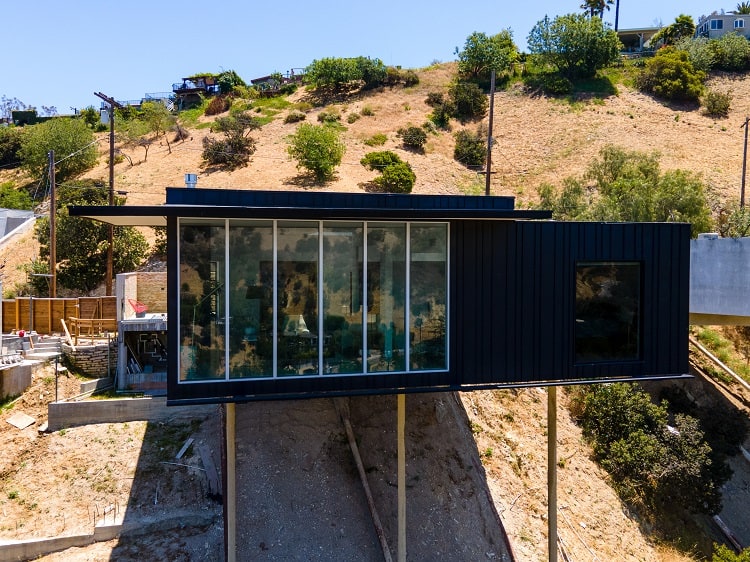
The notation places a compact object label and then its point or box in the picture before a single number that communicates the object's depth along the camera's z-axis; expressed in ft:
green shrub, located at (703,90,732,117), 132.98
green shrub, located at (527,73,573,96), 146.10
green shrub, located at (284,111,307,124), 136.26
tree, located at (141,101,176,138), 135.13
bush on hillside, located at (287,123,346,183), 106.33
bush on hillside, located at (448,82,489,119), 139.64
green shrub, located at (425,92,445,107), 145.69
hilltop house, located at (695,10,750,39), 178.81
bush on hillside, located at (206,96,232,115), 151.12
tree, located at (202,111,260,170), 115.44
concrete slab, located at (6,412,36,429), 44.08
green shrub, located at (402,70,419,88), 156.97
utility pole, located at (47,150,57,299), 63.21
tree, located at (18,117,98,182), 118.62
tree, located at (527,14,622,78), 150.00
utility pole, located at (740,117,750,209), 90.09
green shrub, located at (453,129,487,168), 121.80
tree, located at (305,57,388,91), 154.20
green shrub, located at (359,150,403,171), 109.81
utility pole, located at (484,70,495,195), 66.28
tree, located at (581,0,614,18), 197.26
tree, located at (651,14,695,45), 174.50
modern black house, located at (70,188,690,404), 25.20
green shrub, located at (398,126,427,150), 123.44
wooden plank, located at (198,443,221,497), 38.75
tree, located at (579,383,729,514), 43.14
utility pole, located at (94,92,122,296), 64.44
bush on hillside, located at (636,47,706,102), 139.44
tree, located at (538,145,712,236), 67.67
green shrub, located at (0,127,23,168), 139.85
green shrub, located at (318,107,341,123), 136.26
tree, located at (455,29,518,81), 153.58
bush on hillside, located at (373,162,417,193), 103.60
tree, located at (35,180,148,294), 74.54
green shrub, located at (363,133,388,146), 123.81
